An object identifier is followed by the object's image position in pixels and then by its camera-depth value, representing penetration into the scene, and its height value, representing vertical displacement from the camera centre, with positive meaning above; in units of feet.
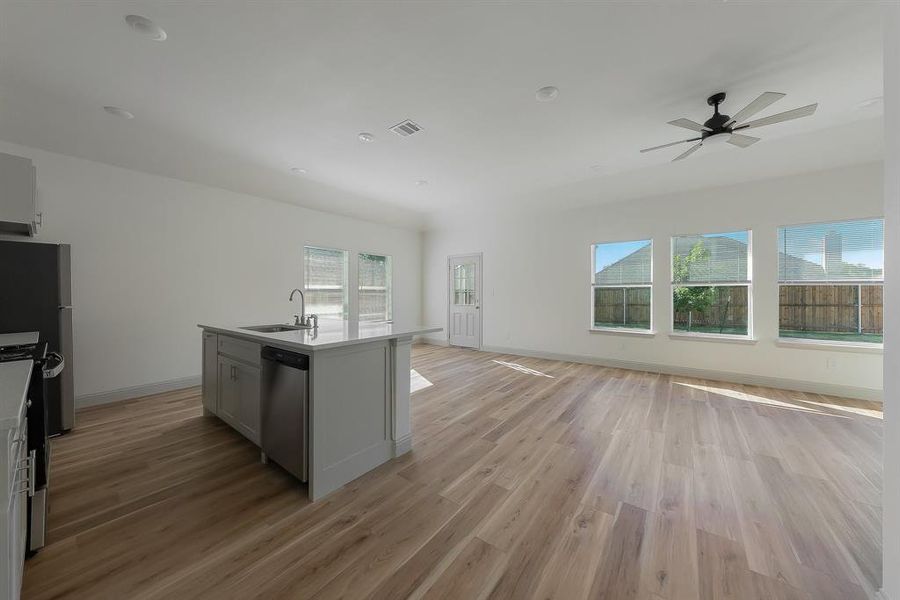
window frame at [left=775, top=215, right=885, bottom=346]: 12.72 -1.69
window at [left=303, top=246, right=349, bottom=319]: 19.16 +1.16
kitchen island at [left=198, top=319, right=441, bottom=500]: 6.47 -2.11
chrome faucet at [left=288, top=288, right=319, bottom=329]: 9.66 -0.65
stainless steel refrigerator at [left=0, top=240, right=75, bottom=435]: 8.50 -0.06
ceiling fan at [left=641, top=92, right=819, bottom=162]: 8.02 +4.84
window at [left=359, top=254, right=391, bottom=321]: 22.47 +0.86
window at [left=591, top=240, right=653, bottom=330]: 17.48 +0.84
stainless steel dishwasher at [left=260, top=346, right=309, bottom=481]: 6.53 -2.33
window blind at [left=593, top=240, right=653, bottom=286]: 17.43 +2.04
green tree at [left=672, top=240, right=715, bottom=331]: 15.98 +0.47
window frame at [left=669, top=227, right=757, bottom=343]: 14.82 -1.07
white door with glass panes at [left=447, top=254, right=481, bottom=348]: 23.63 -0.09
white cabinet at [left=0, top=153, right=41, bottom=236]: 7.55 +2.53
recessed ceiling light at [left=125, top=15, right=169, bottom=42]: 6.58 +5.59
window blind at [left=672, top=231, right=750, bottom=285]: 15.14 +2.03
